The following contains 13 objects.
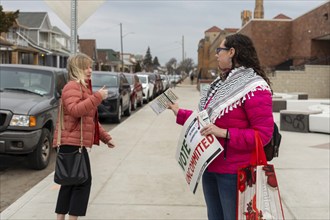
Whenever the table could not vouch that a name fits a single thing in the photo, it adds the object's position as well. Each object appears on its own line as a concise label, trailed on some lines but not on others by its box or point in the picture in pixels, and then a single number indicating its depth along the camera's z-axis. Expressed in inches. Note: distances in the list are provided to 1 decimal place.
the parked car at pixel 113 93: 540.7
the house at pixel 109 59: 4003.4
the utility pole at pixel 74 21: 247.4
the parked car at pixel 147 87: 956.6
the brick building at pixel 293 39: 1249.4
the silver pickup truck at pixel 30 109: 259.9
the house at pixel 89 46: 3540.8
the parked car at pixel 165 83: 1550.9
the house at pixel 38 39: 2048.5
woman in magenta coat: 110.0
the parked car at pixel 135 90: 748.7
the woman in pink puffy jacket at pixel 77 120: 151.5
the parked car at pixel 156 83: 1150.3
